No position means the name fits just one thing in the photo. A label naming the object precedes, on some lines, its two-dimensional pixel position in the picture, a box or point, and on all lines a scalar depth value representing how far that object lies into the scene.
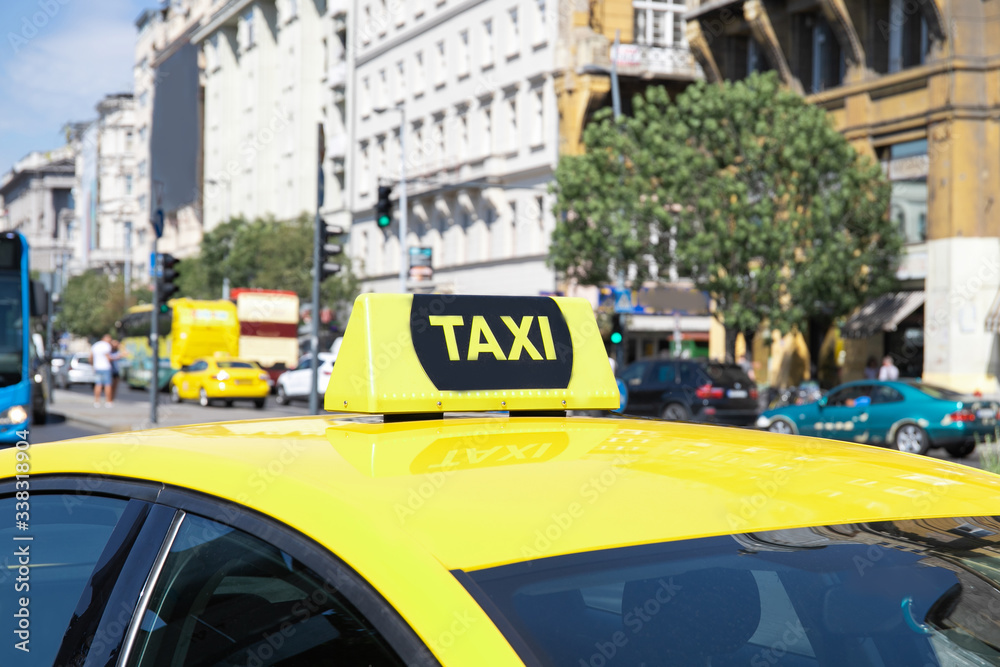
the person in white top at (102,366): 29.55
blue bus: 14.88
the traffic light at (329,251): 19.70
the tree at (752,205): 28.31
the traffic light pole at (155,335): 21.56
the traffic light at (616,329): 25.67
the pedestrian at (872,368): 31.38
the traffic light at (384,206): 23.50
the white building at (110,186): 106.62
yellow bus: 42.72
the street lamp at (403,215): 39.81
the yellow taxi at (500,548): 1.55
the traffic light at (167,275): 21.67
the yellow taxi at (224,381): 34.88
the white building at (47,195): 141.62
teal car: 19.66
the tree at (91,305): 76.62
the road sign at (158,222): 20.14
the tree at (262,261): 54.00
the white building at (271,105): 63.42
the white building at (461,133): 45.00
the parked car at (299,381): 35.91
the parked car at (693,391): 25.19
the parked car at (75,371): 50.72
